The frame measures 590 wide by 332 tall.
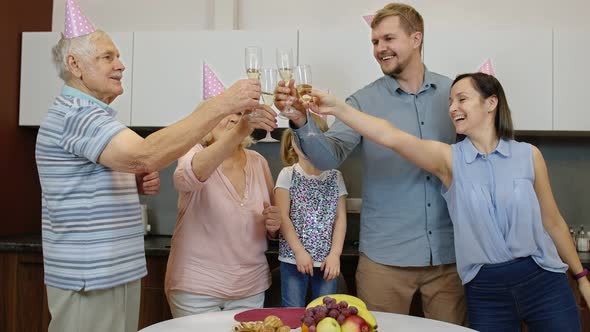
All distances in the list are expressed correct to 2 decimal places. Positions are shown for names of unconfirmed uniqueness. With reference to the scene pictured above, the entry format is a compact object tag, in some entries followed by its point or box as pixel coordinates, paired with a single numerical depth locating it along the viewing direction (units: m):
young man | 2.14
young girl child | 2.38
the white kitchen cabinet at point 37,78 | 3.28
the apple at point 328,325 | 1.31
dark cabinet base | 2.95
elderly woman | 2.08
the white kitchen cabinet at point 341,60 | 3.05
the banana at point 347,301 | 1.46
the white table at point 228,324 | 1.57
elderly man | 1.72
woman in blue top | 1.88
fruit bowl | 1.33
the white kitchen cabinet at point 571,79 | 2.93
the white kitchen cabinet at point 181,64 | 3.12
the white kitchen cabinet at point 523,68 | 2.94
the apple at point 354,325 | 1.33
